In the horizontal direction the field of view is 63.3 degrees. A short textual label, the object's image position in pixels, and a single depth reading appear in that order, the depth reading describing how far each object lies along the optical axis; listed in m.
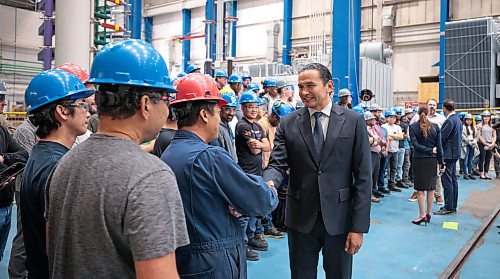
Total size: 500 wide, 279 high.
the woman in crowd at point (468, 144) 11.92
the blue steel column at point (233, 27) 23.94
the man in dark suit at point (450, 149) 6.94
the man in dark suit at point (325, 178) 2.61
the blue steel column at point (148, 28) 28.17
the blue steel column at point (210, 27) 21.56
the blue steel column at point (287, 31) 21.72
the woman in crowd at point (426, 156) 6.16
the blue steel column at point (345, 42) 10.55
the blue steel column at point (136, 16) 18.05
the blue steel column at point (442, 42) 16.97
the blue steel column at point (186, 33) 25.62
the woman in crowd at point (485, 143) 12.04
